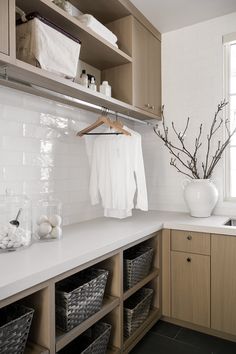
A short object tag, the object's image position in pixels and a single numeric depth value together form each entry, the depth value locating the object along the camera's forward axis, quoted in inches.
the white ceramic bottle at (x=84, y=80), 75.0
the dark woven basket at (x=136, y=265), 71.8
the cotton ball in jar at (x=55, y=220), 62.5
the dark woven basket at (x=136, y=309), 70.6
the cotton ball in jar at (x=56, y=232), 61.8
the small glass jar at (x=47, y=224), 61.1
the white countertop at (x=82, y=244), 41.5
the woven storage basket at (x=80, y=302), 51.1
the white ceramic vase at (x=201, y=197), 89.8
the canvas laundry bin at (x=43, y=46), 55.7
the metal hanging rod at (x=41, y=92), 55.2
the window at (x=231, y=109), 98.4
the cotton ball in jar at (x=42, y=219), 62.2
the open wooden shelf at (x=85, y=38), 59.7
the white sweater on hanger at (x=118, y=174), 81.2
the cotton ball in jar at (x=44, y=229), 60.6
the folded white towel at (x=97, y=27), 70.4
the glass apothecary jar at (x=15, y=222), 52.8
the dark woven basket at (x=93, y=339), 57.8
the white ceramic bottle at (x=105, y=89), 81.3
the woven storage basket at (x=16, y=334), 40.0
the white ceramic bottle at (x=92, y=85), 76.1
